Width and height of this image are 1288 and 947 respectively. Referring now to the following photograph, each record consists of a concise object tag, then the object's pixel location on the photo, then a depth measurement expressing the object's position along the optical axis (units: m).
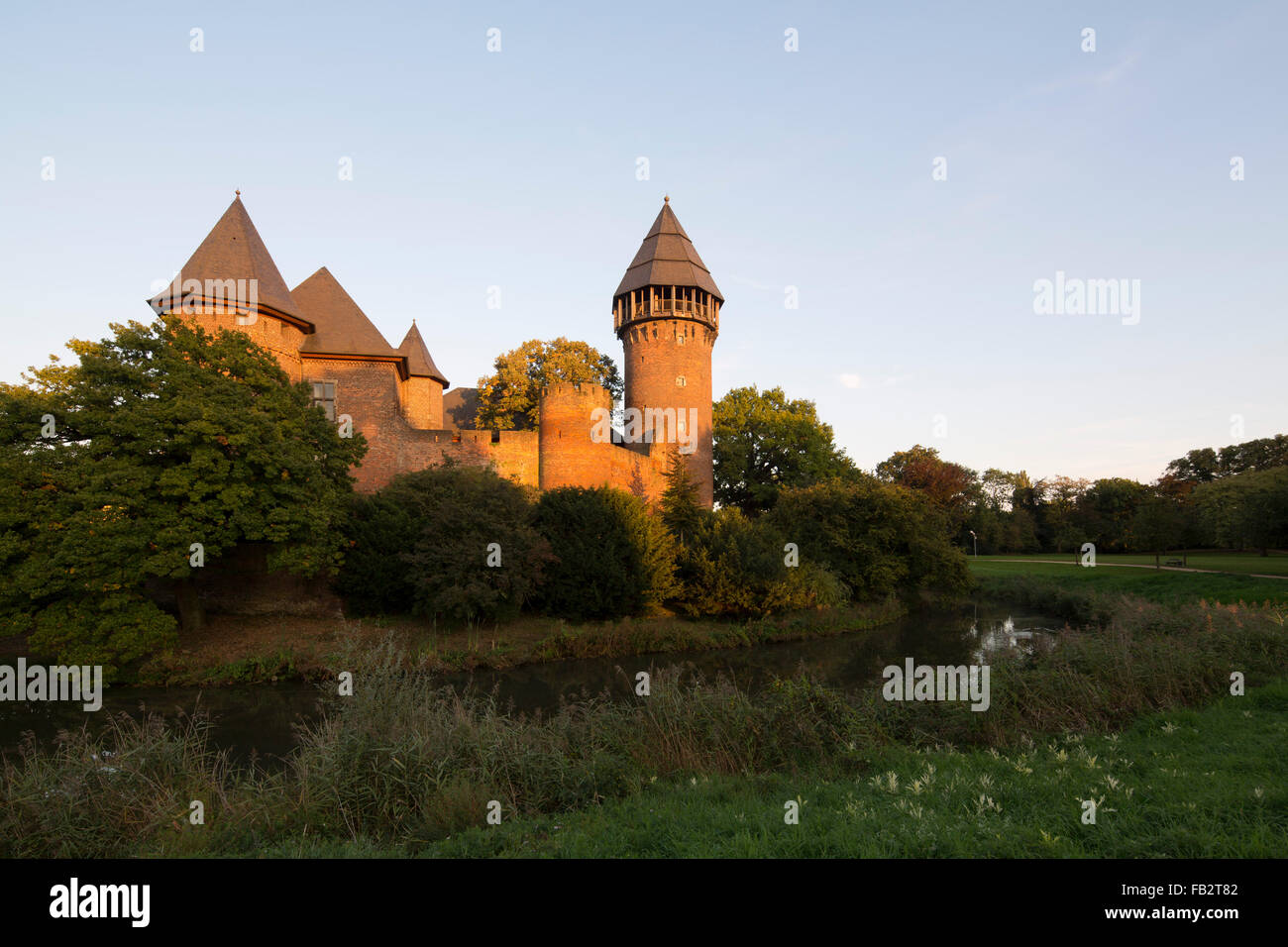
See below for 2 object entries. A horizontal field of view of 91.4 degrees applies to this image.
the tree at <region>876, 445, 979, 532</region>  44.03
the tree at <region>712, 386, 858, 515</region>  37.97
